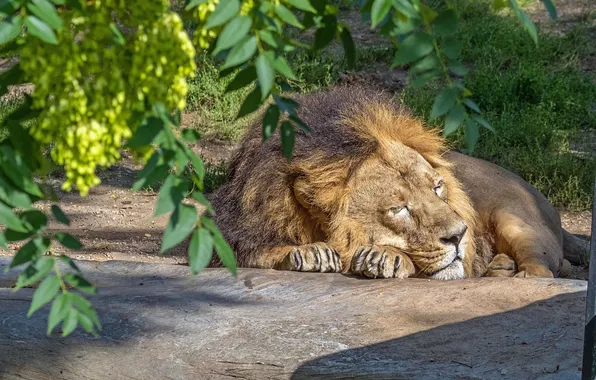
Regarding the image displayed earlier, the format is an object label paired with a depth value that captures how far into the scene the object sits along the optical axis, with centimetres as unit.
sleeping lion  1016
